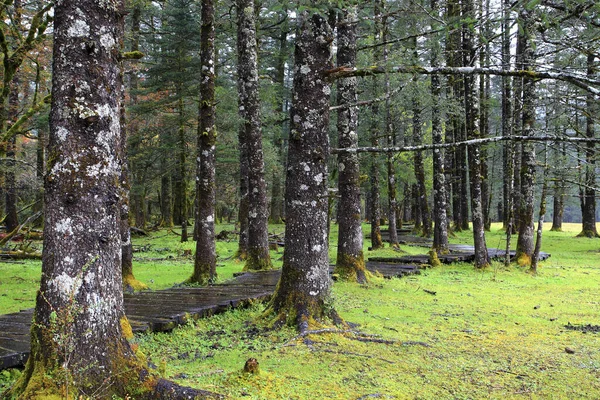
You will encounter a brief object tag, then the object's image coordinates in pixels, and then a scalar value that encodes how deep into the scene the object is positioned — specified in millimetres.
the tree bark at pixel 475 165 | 12984
